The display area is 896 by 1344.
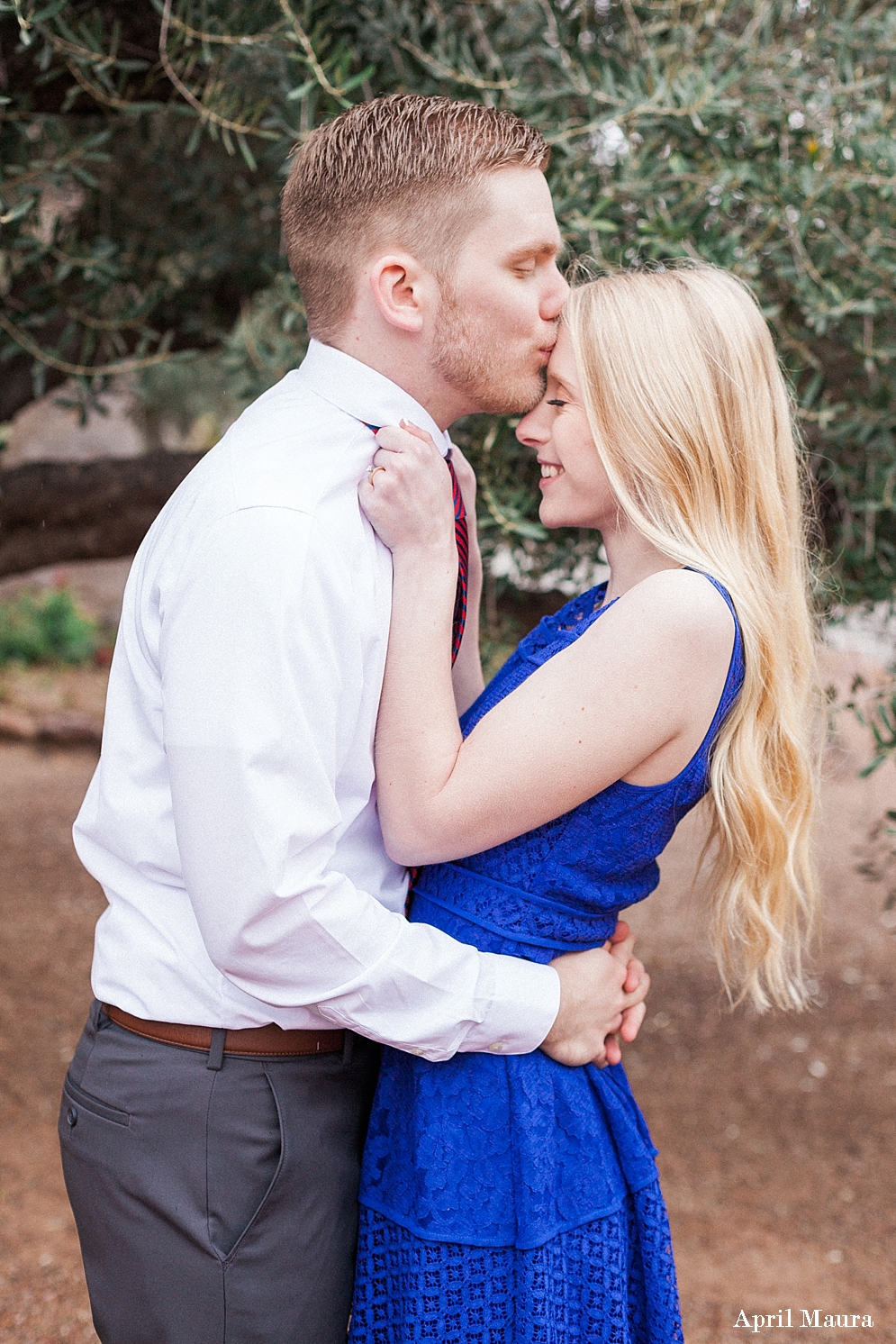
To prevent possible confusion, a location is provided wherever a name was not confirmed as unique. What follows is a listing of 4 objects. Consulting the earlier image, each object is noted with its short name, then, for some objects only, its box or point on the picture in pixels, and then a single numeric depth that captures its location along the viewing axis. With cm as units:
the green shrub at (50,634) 1116
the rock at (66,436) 1159
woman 165
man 149
